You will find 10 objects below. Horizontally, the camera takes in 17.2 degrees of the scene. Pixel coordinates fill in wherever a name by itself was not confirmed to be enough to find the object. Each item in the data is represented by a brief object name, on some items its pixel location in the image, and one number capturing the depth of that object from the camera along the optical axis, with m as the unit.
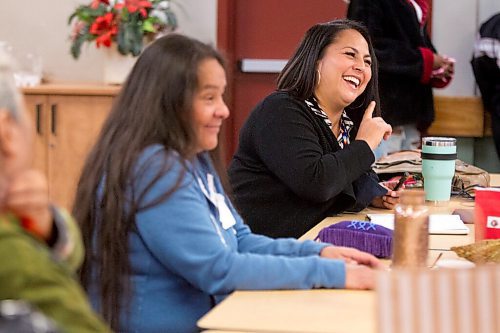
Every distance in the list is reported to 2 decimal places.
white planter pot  8.31
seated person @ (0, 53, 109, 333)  1.72
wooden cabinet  8.20
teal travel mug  5.26
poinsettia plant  8.08
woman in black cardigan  4.77
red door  9.29
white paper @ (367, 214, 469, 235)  4.41
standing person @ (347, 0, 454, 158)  7.41
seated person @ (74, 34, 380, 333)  3.19
